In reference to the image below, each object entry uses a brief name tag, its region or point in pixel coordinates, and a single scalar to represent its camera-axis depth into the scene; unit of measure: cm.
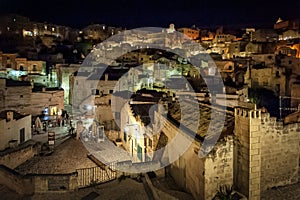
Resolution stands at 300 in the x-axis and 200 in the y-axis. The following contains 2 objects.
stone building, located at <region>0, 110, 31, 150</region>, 1777
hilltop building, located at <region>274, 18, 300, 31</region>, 5378
